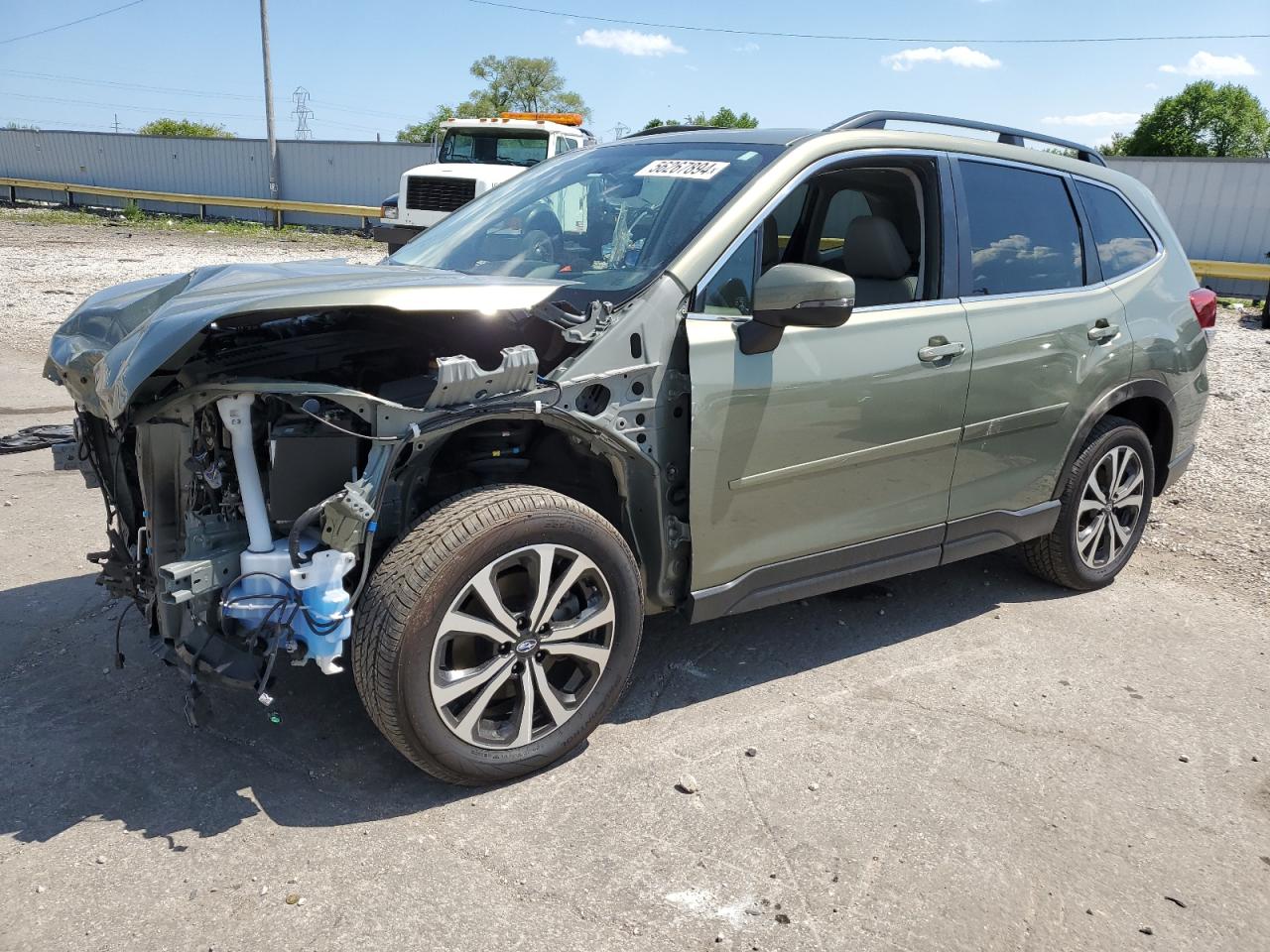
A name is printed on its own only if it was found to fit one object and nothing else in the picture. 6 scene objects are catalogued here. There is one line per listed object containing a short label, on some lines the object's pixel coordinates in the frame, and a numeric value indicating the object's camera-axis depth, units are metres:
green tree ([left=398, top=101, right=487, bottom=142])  69.62
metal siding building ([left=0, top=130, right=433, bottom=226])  30.70
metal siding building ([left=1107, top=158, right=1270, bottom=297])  21.91
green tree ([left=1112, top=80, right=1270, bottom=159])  55.78
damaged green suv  2.79
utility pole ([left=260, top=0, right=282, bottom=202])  29.33
